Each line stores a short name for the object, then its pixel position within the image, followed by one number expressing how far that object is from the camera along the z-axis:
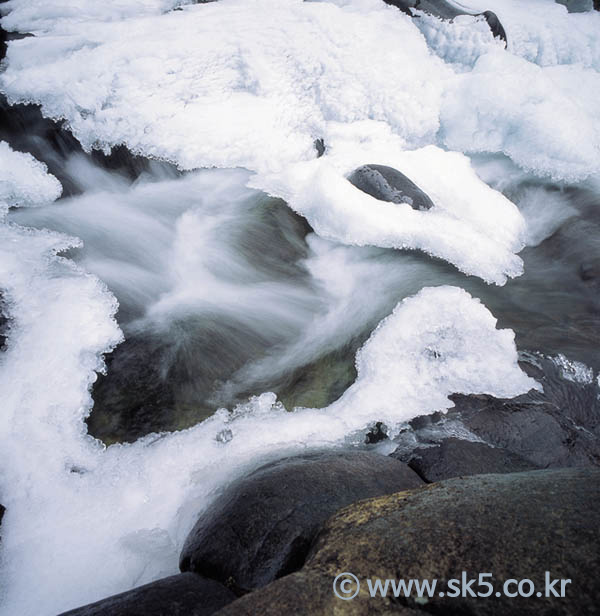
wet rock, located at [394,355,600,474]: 3.31
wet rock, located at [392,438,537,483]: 2.99
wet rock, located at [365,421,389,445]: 3.50
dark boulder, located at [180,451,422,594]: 2.10
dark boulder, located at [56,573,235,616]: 1.86
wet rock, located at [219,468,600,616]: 1.44
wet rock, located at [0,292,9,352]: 3.56
